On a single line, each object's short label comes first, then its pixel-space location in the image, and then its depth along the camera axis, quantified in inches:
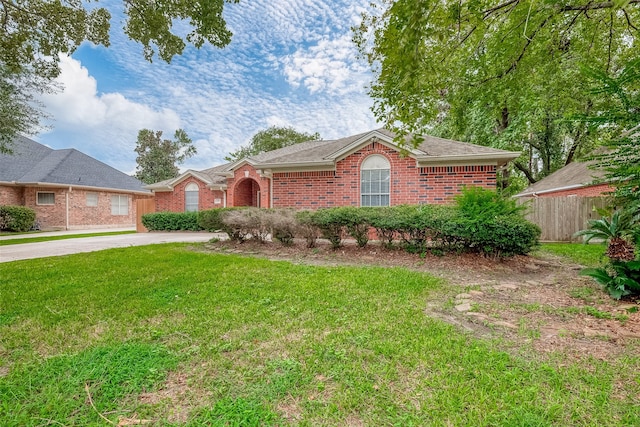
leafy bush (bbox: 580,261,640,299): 158.2
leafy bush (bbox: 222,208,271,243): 345.7
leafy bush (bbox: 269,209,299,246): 329.4
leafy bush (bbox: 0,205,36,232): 643.5
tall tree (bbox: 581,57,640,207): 157.0
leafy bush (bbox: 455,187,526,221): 261.0
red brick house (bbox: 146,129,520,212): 398.3
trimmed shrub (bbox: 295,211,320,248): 323.6
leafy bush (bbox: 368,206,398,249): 291.3
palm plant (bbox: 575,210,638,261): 164.2
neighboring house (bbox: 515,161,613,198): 539.5
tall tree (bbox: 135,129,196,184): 1427.2
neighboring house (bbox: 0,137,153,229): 737.0
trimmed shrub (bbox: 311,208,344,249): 310.4
